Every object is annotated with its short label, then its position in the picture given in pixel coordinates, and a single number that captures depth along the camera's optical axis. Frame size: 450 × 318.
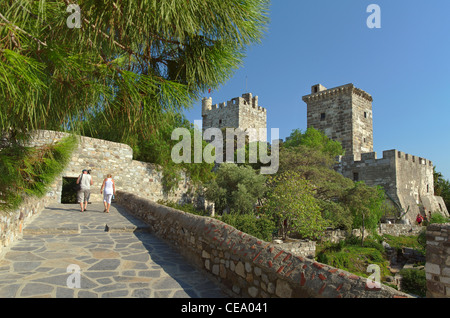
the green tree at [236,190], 18.16
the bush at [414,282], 12.27
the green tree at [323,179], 17.92
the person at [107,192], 10.20
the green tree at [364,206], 18.52
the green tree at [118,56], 2.29
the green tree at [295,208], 14.73
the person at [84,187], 10.00
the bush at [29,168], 2.58
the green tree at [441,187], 32.03
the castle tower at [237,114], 33.94
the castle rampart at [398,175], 23.09
